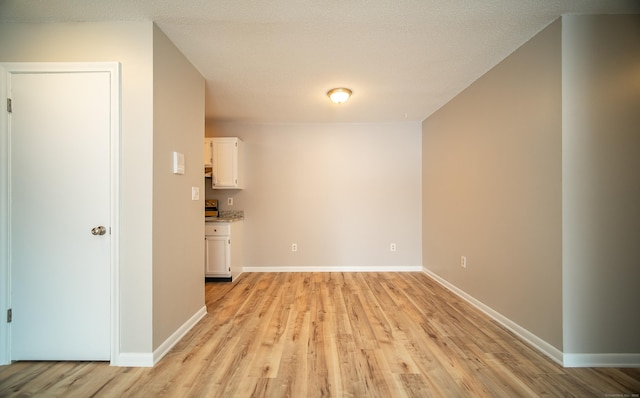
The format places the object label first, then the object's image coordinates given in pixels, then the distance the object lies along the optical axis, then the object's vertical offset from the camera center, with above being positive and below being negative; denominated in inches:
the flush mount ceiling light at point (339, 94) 116.3 +47.8
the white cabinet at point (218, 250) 146.0 -28.7
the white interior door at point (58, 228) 72.2 -8.0
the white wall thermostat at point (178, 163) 82.5 +11.9
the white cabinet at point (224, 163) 155.9 +21.8
